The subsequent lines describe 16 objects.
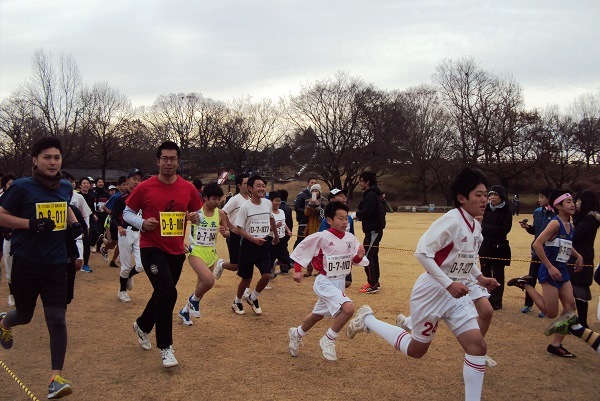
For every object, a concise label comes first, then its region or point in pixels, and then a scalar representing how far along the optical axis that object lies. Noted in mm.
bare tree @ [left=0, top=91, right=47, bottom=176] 37719
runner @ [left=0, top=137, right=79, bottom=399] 4309
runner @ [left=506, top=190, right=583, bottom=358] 5664
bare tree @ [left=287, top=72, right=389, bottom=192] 57906
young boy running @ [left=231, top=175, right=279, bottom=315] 7371
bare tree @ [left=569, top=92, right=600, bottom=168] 56562
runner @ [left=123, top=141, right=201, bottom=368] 4992
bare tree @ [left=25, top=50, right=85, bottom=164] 44375
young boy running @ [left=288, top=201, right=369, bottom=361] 5316
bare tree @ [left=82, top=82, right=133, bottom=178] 50781
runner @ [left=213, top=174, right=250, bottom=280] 8289
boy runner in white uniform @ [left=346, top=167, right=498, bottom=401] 3846
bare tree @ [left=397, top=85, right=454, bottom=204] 60562
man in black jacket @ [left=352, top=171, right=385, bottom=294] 9227
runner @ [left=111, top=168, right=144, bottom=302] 8250
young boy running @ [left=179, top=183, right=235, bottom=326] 6977
